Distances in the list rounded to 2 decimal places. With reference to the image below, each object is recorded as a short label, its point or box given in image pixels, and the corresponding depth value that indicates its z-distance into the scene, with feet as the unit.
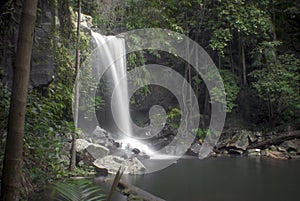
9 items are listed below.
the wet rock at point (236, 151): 36.54
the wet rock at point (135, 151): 33.63
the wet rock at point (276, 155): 33.01
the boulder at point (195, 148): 36.62
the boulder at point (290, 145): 34.86
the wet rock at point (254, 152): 35.72
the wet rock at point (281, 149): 34.89
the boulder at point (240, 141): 37.37
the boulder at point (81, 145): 22.39
